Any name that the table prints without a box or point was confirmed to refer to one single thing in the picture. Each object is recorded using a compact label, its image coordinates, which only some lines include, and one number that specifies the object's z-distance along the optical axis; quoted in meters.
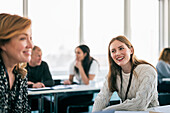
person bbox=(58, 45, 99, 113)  3.49
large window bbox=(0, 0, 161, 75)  4.53
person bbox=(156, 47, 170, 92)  4.06
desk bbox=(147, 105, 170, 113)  1.45
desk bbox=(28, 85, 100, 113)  2.63
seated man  3.22
